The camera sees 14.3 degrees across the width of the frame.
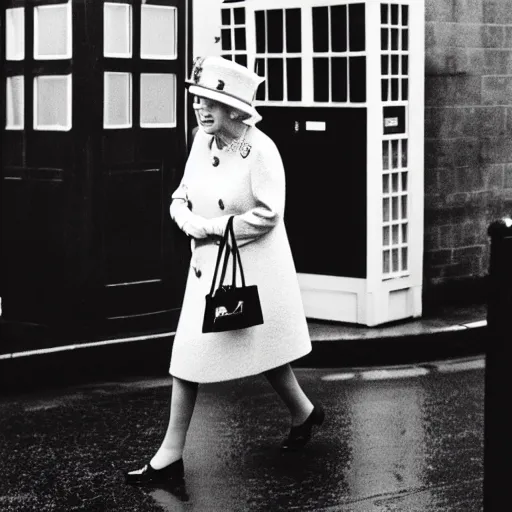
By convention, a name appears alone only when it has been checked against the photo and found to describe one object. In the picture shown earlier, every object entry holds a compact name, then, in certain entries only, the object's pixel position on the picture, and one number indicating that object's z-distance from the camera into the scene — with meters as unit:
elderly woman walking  9.57
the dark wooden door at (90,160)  13.37
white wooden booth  14.12
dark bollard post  6.43
